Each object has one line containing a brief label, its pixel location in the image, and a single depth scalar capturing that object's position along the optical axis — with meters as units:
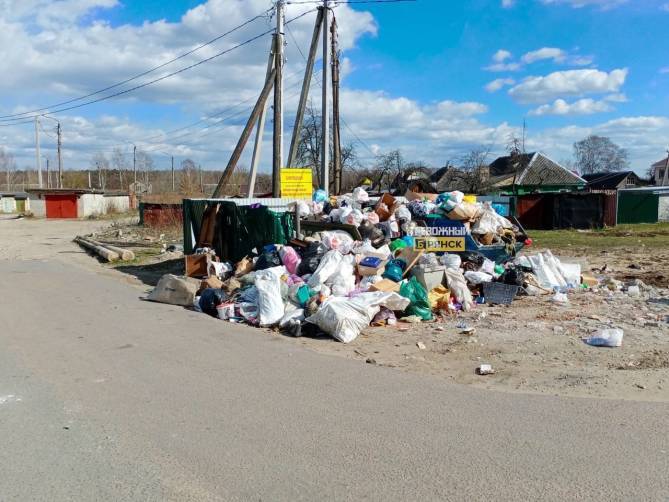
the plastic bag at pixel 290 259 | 10.24
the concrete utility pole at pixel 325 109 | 19.00
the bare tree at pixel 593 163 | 88.81
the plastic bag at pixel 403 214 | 11.83
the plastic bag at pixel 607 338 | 6.92
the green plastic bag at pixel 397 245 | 10.96
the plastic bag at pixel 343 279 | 9.11
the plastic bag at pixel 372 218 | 11.62
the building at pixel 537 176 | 48.62
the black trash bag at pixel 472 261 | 10.84
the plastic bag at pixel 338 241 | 10.31
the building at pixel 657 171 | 88.31
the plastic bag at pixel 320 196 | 14.01
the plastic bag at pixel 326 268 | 9.27
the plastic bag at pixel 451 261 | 10.41
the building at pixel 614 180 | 61.88
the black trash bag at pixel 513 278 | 10.20
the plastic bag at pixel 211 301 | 9.41
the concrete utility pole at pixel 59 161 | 62.40
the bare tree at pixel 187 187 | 42.18
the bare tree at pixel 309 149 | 39.28
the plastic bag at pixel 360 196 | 13.36
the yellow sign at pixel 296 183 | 16.66
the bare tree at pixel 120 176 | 88.81
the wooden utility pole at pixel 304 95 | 19.48
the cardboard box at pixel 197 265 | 12.30
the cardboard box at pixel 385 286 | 8.87
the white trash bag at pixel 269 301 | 8.48
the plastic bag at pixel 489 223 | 11.70
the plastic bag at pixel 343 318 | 7.62
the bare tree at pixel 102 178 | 87.38
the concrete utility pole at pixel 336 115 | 24.14
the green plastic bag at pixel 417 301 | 8.81
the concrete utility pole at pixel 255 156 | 18.81
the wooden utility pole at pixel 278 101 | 16.95
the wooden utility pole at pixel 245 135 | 18.22
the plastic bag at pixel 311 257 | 9.95
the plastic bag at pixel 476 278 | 10.12
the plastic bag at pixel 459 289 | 9.45
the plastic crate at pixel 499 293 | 9.74
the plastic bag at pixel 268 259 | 10.53
